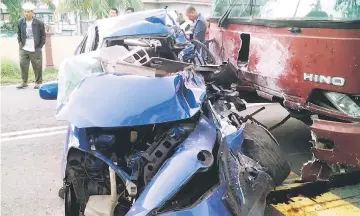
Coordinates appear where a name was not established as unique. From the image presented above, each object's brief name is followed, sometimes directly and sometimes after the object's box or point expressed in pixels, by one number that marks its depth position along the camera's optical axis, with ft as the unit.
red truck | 10.18
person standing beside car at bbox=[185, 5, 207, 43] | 20.08
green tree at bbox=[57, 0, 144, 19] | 38.93
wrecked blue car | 6.86
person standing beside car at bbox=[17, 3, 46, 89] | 27.68
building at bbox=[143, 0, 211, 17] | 71.46
